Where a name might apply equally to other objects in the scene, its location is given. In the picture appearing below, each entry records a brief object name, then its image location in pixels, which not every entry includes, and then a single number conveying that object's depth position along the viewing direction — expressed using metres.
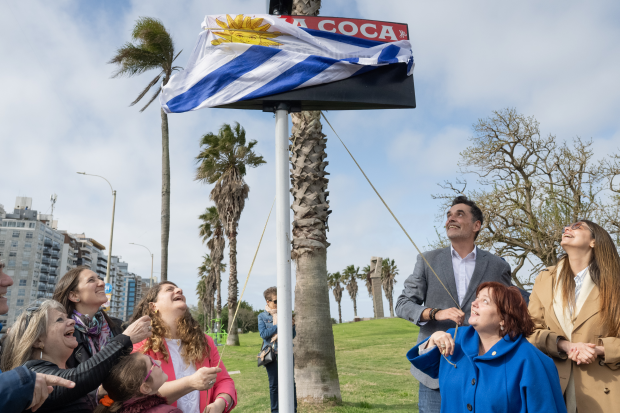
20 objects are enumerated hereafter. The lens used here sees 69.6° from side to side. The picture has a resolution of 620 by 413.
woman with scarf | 3.30
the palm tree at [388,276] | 68.00
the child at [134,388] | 2.38
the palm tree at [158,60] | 15.74
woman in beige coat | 2.74
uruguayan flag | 3.17
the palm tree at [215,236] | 33.03
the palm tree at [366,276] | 72.69
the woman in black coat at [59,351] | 2.29
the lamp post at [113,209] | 23.94
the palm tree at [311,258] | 6.65
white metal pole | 2.77
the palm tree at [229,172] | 25.66
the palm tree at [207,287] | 39.94
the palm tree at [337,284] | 75.56
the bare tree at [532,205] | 17.84
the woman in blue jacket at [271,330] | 6.07
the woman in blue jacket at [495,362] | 2.35
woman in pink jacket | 2.97
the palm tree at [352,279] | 74.94
